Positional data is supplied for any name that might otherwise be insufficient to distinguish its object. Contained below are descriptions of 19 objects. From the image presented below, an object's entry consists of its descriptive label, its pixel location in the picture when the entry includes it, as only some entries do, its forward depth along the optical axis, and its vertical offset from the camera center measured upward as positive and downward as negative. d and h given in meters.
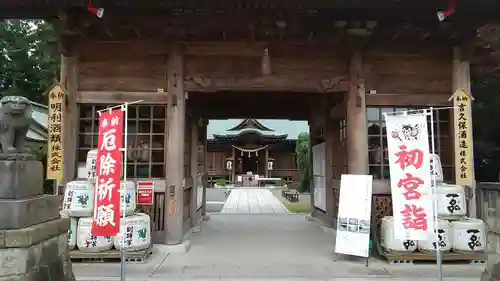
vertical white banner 5.62 -0.11
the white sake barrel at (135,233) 7.29 -1.13
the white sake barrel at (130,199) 7.60 -0.52
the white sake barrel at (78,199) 7.51 -0.52
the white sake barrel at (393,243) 7.37 -1.32
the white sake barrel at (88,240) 7.34 -1.25
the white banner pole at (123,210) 5.50 -0.68
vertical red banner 5.64 -0.14
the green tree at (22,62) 24.94 +6.89
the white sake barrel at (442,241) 7.29 -1.27
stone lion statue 4.61 +0.56
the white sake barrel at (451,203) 7.51 -0.61
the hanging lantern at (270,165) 40.72 +0.54
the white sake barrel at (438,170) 7.74 +0.01
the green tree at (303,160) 29.11 +0.79
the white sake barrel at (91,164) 7.85 +0.14
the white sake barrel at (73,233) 7.42 -1.13
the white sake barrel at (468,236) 7.33 -1.20
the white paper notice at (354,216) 7.16 -0.81
